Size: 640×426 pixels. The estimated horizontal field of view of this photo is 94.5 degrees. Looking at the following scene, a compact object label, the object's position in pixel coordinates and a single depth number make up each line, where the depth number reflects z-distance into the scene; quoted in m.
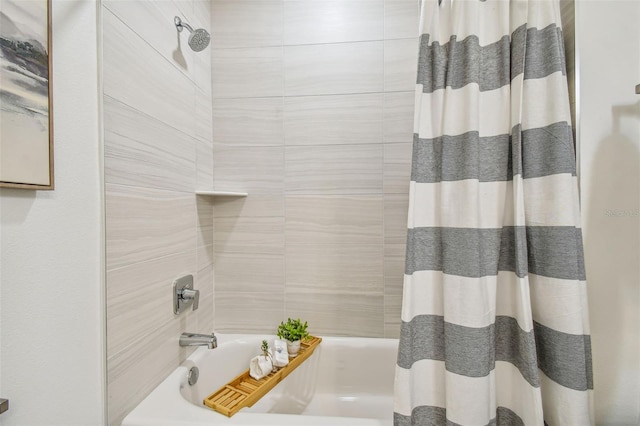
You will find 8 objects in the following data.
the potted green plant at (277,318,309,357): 1.51
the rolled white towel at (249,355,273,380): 1.34
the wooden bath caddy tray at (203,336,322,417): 1.07
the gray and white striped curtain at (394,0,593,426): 0.77
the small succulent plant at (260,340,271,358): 1.40
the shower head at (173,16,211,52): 1.25
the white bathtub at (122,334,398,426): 1.51
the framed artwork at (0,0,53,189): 0.59
